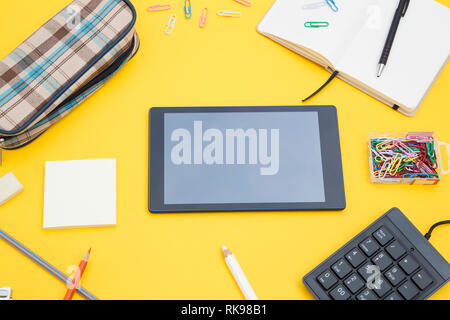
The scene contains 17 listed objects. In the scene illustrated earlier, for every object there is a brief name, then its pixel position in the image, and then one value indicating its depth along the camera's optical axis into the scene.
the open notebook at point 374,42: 0.82
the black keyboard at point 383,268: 0.69
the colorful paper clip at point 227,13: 0.90
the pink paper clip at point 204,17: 0.89
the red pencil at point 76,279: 0.70
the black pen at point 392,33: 0.82
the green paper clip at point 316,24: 0.86
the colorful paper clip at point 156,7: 0.90
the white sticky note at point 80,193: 0.75
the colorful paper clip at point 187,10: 0.90
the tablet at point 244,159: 0.76
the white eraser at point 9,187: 0.76
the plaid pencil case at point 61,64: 0.74
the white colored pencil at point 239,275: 0.72
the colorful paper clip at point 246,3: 0.91
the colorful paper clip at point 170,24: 0.89
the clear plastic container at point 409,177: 0.77
